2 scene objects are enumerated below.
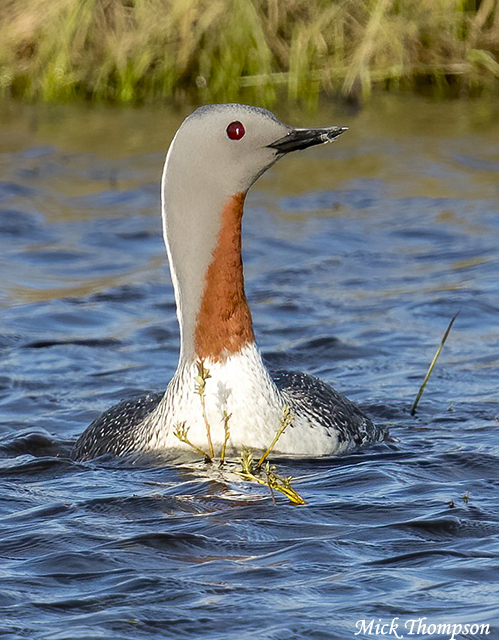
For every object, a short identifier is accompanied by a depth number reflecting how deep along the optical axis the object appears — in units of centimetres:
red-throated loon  954
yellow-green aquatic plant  848
